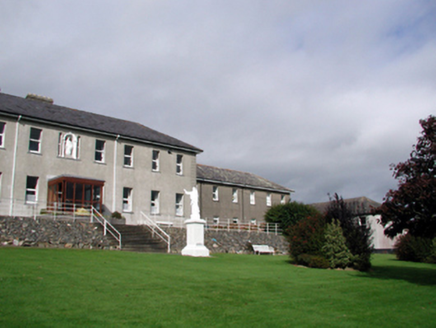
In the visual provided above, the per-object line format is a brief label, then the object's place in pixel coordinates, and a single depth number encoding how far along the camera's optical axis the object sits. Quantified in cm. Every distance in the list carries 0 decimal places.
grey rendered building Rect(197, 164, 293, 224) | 4153
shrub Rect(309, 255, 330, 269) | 1728
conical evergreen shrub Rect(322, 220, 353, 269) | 1722
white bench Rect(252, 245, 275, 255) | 2899
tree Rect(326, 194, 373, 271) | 1703
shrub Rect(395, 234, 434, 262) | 2434
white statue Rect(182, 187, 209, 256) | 2030
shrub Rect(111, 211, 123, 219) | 2905
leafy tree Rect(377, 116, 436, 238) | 1223
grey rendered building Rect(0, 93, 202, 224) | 2702
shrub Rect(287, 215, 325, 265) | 1819
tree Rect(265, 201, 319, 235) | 3853
